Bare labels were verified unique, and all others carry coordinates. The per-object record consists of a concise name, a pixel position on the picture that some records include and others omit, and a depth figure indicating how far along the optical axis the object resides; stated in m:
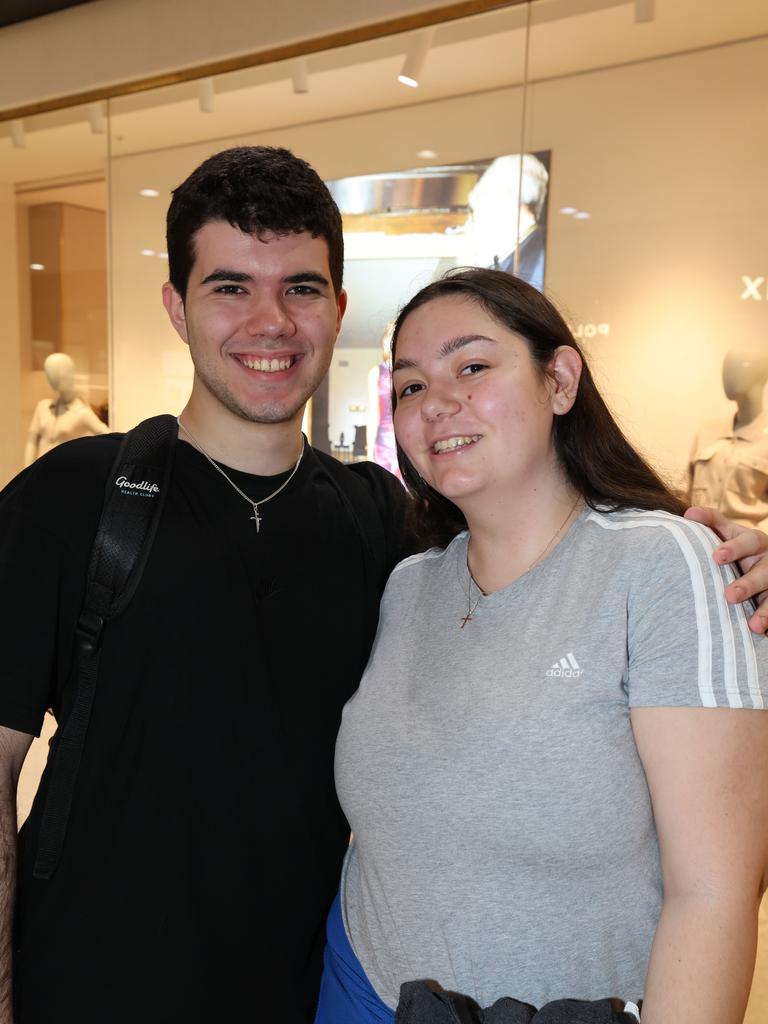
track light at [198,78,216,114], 5.38
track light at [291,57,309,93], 5.04
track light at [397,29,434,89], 4.59
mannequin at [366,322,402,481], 5.20
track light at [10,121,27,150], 6.36
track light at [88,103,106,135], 5.94
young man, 1.59
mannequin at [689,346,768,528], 3.98
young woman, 1.24
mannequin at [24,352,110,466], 6.73
